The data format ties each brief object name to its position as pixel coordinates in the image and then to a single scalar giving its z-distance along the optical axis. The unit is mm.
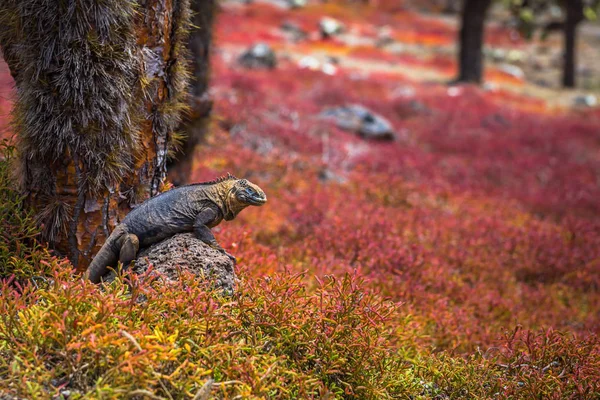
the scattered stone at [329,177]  9533
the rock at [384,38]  33369
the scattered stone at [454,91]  19472
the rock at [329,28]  32772
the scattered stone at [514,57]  35062
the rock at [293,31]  31234
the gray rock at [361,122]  12961
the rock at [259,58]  19359
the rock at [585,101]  21609
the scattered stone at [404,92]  18512
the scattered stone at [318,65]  21038
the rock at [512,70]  29750
